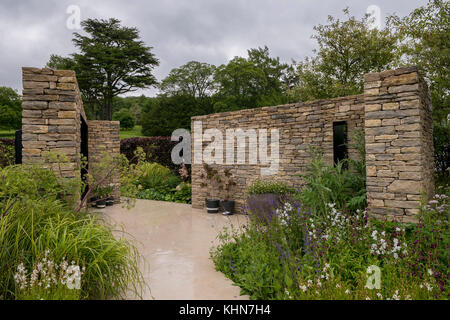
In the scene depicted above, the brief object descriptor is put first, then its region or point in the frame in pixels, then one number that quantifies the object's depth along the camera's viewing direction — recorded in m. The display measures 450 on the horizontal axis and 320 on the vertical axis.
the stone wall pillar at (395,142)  3.37
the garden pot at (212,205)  6.78
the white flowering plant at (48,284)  2.00
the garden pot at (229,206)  6.62
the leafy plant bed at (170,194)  8.59
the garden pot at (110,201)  8.00
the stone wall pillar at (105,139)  8.20
